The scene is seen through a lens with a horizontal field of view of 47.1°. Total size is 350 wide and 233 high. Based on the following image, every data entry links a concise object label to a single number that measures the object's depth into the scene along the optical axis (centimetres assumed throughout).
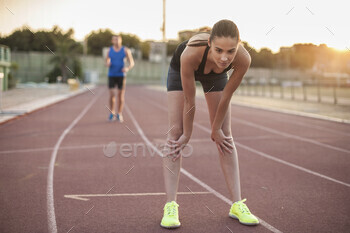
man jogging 933
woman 271
